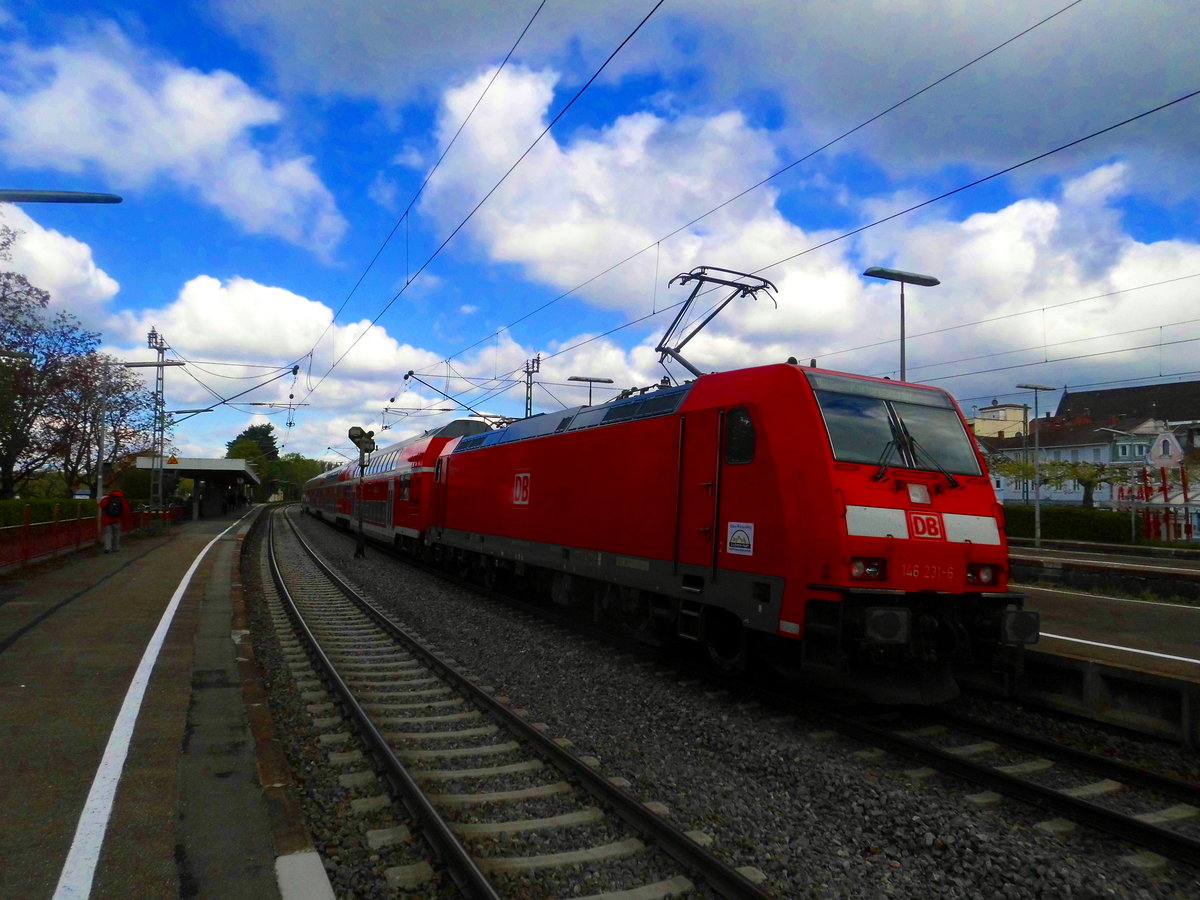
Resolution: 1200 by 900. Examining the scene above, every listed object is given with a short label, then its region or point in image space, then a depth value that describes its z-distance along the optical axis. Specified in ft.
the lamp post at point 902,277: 53.44
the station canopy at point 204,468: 138.31
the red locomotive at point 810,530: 21.36
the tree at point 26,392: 52.43
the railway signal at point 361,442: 76.48
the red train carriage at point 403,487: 65.87
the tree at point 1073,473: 132.05
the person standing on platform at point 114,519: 68.18
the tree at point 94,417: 92.32
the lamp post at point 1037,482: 93.50
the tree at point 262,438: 440.86
